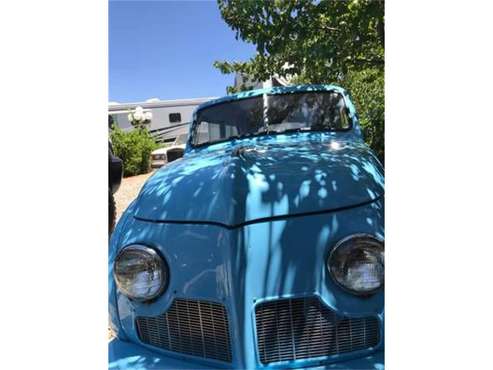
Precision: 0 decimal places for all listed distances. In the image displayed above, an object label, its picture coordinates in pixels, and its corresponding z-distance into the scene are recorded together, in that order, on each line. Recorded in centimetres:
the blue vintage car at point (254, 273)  148
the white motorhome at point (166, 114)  1903
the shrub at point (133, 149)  1412
